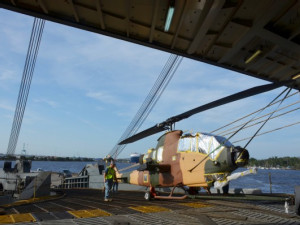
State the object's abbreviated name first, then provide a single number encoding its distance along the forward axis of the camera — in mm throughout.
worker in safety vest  12172
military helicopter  9586
